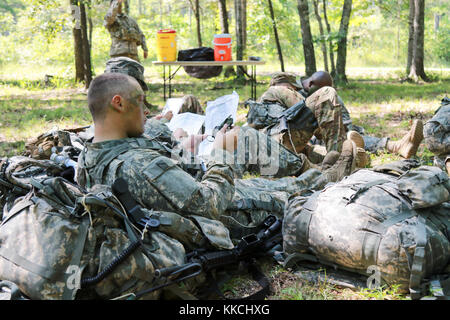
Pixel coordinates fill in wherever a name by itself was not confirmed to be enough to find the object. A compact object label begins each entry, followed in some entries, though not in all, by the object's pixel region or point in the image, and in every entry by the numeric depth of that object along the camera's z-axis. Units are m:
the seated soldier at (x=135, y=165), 2.30
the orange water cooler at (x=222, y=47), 7.77
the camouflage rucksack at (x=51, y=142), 4.13
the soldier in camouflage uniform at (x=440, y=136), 3.97
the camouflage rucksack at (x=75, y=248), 1.87
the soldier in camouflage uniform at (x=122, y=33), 8.66
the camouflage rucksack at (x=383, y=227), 2.15
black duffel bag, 8.22
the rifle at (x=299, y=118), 4.46
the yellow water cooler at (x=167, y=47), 7.95
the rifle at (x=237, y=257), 2.05
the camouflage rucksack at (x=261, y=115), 4.85
